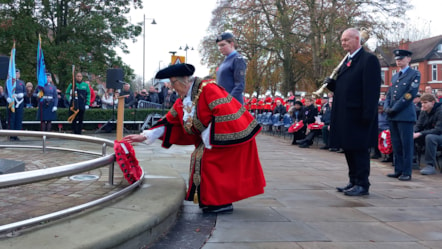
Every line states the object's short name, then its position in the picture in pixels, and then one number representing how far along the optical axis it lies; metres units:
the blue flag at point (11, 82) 10.90
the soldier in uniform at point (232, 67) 4.91
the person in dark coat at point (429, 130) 7.35
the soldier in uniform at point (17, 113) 11.30
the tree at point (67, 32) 20.22
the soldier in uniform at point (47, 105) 12.66
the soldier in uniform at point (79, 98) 13.29
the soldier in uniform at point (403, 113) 6.21
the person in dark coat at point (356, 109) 4.76
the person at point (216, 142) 3.82
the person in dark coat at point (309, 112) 12.31
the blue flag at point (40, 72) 11.72
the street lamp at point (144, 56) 36.87
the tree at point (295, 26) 23.81
